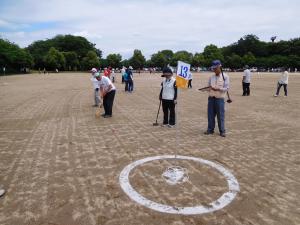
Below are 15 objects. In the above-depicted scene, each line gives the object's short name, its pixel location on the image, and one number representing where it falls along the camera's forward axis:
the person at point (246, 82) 14.80
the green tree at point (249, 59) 81.48
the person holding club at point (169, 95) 7.29
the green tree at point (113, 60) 82.46
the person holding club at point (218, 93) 6.34
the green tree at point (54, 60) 67.88
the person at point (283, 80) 14.87
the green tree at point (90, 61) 75.39
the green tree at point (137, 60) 81.82
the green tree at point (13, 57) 52.38
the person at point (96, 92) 10.69
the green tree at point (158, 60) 83.73
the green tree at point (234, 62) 81.19
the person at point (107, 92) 8.79
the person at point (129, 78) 16.96
